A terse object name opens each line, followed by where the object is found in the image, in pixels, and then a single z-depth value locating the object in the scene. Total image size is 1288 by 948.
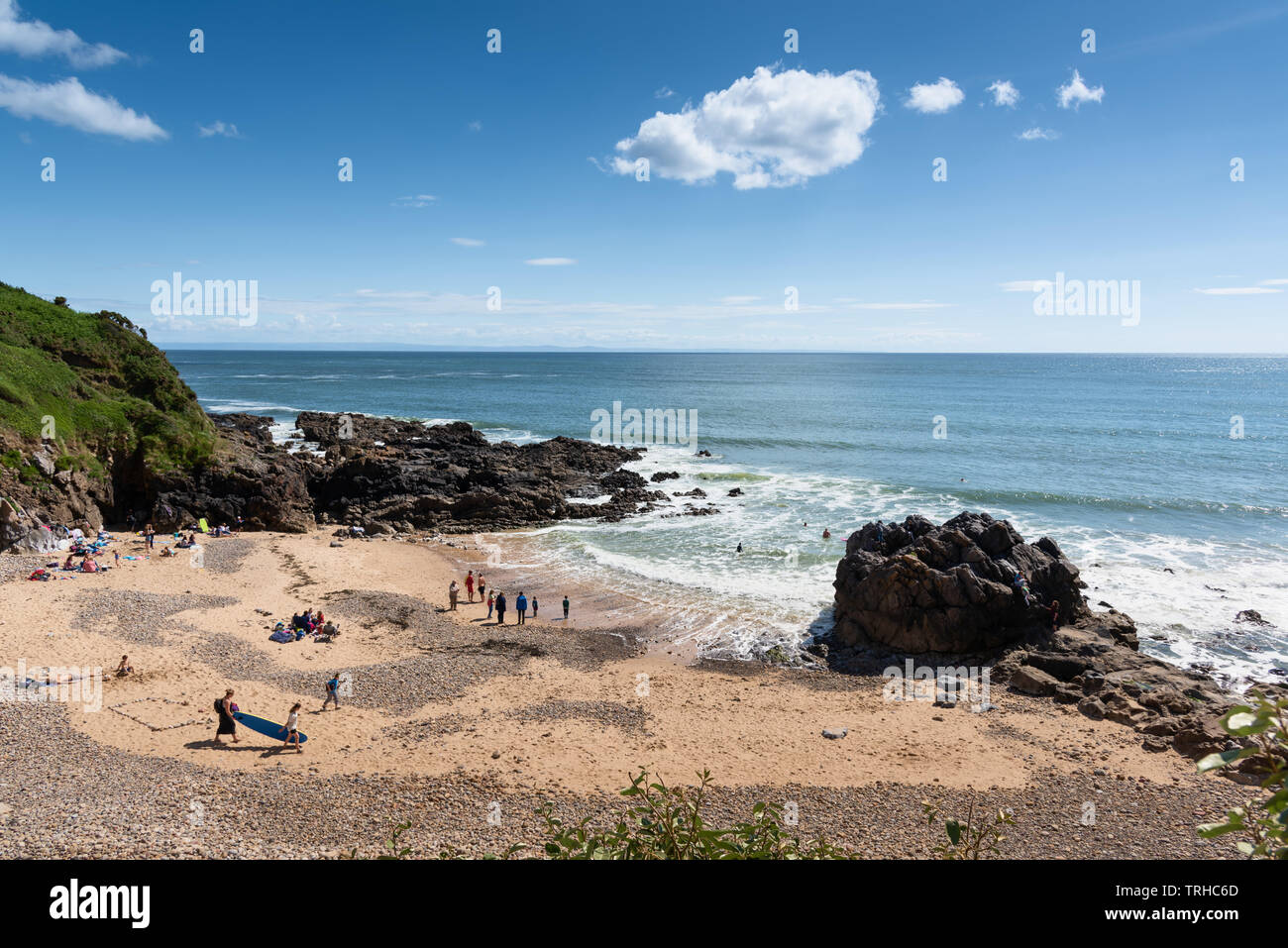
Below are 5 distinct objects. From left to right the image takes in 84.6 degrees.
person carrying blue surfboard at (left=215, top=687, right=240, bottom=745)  15.70
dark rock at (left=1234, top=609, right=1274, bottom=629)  23.98
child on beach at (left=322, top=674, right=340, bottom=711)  17.94
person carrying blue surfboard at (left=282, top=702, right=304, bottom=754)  15.73
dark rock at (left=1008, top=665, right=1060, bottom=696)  19.92
